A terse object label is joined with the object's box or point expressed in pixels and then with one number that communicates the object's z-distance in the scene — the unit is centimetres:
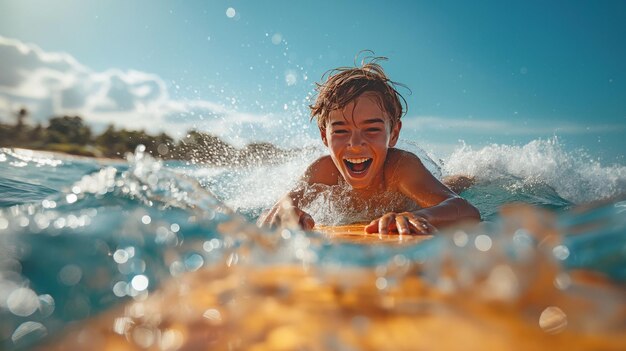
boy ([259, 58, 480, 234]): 57
